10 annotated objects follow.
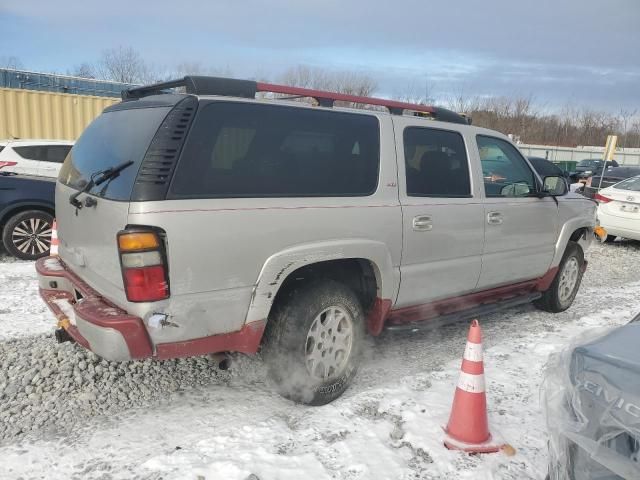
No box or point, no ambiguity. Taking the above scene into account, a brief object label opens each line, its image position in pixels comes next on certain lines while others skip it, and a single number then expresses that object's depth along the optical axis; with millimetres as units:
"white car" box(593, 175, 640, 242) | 9602
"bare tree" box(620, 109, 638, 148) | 62156
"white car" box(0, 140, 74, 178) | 8727
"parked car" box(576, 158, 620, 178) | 30327
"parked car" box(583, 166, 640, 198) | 13843
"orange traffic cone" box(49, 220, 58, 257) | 4526
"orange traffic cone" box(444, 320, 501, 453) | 2963
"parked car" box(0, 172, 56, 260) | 6906
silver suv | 2658
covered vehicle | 1698
